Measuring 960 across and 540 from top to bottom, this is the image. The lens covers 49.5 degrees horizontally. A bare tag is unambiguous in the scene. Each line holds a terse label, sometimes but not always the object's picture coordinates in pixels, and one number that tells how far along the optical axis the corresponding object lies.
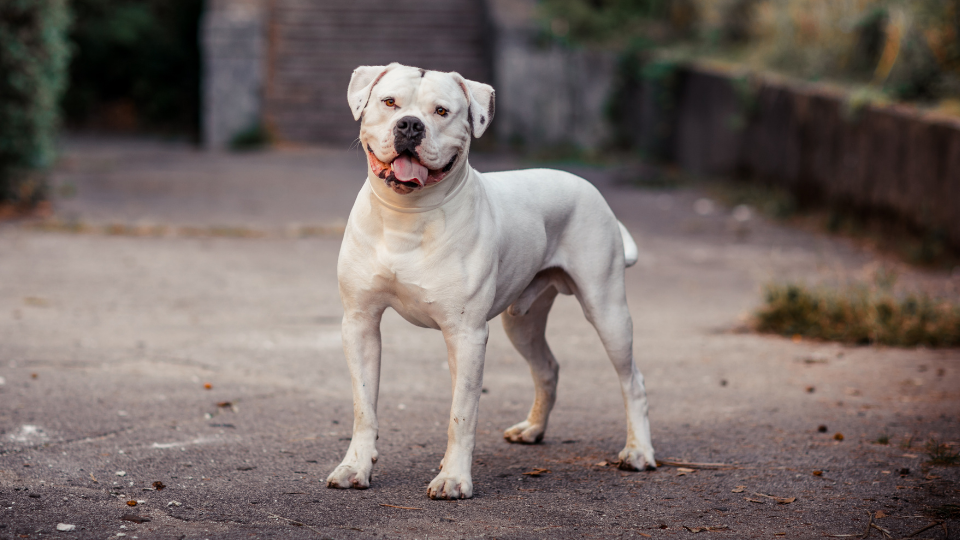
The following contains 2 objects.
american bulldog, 3.67
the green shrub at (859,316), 6.60
